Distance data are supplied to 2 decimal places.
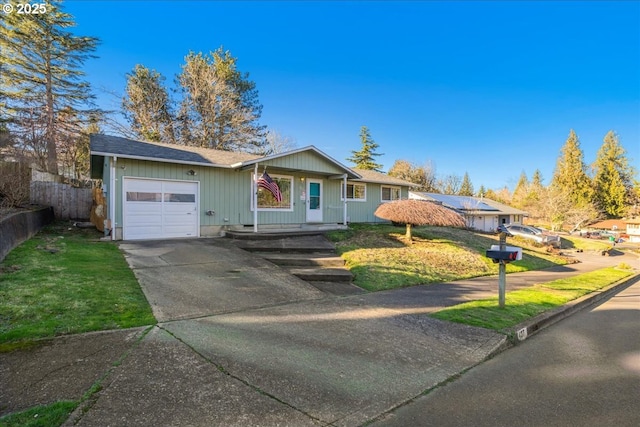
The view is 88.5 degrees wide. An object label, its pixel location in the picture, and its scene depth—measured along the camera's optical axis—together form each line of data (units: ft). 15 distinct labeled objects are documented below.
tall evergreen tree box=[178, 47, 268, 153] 89.61
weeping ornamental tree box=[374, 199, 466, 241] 45.47
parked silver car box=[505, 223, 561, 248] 87.55
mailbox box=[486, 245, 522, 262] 19.30
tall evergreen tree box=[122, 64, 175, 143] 86.84
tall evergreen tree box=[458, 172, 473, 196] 189.41
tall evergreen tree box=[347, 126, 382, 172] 149.38
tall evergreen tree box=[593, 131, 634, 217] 176.86
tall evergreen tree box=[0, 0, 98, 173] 66.64
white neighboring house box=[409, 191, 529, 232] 102.12
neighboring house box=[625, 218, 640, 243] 165.78
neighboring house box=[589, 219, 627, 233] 174.40
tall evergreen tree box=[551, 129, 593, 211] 173.52
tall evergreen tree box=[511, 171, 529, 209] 181.41
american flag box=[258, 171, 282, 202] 43.75
